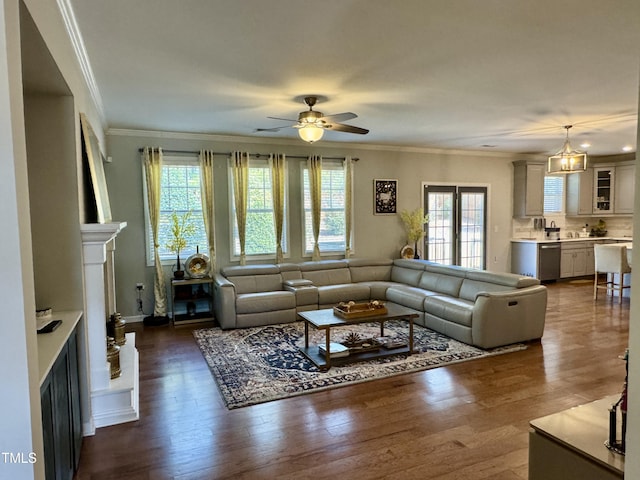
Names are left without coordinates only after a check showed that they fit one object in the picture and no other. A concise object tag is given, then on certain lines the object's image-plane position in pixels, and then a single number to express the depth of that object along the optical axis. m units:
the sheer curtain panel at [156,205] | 5.84
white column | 2.83
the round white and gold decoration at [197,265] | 5.99
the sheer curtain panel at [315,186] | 6.89
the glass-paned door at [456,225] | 8.20
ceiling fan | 4.01
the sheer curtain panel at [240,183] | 6.33
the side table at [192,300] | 5.87
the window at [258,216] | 6.55
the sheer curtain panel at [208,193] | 6.15
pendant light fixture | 5.52
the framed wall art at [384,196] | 7.61
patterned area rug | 3.63
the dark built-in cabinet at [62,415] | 1.78
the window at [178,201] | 6.07
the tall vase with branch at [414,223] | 7.77
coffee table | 4.10
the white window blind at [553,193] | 9.30
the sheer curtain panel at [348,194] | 7.23
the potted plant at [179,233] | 5.94
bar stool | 6.80
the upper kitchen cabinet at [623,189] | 9.00
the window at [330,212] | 7.05
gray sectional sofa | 4.68
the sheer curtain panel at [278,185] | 6.59
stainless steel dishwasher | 8.47
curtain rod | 6.03
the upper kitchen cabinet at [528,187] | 8.69
